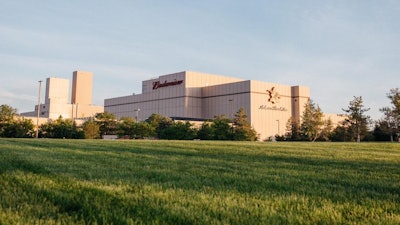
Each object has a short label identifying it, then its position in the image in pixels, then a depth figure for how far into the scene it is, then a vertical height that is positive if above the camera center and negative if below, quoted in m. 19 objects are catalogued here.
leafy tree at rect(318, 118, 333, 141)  75.46 +2.10
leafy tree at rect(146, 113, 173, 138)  69.06 +3.35
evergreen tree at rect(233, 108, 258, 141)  64.31 +2.06
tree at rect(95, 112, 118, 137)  69.19 +2.96
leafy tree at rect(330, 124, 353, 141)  74.75 +1.73
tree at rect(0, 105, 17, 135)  61.53 +3.93
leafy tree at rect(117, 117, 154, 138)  65.00 +1.77
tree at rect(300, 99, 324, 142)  70.38 +3.97
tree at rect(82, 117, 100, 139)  60.09 +1.38
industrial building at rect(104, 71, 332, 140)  91.00 +11.99
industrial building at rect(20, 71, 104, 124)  135.12 +16.50
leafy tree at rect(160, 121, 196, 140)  63.78 +1.35
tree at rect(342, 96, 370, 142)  70.31 +5.17
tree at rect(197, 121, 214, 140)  63.47 +1.22
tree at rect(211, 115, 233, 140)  64.06 +1.86
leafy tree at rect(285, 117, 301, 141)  77.38 +2.46
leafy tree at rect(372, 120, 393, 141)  72.04 +2.45
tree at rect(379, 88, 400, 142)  58.16 +5.34
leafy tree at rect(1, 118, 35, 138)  59.91 +1.30
